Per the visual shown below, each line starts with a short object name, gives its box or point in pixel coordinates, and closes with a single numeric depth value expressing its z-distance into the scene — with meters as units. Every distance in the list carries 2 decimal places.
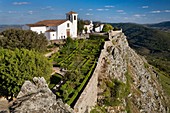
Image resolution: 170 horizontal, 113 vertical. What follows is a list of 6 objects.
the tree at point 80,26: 49.56
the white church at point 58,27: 40.42
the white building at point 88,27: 52.42
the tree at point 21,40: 27.27
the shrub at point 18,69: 17.02
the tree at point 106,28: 48.72
